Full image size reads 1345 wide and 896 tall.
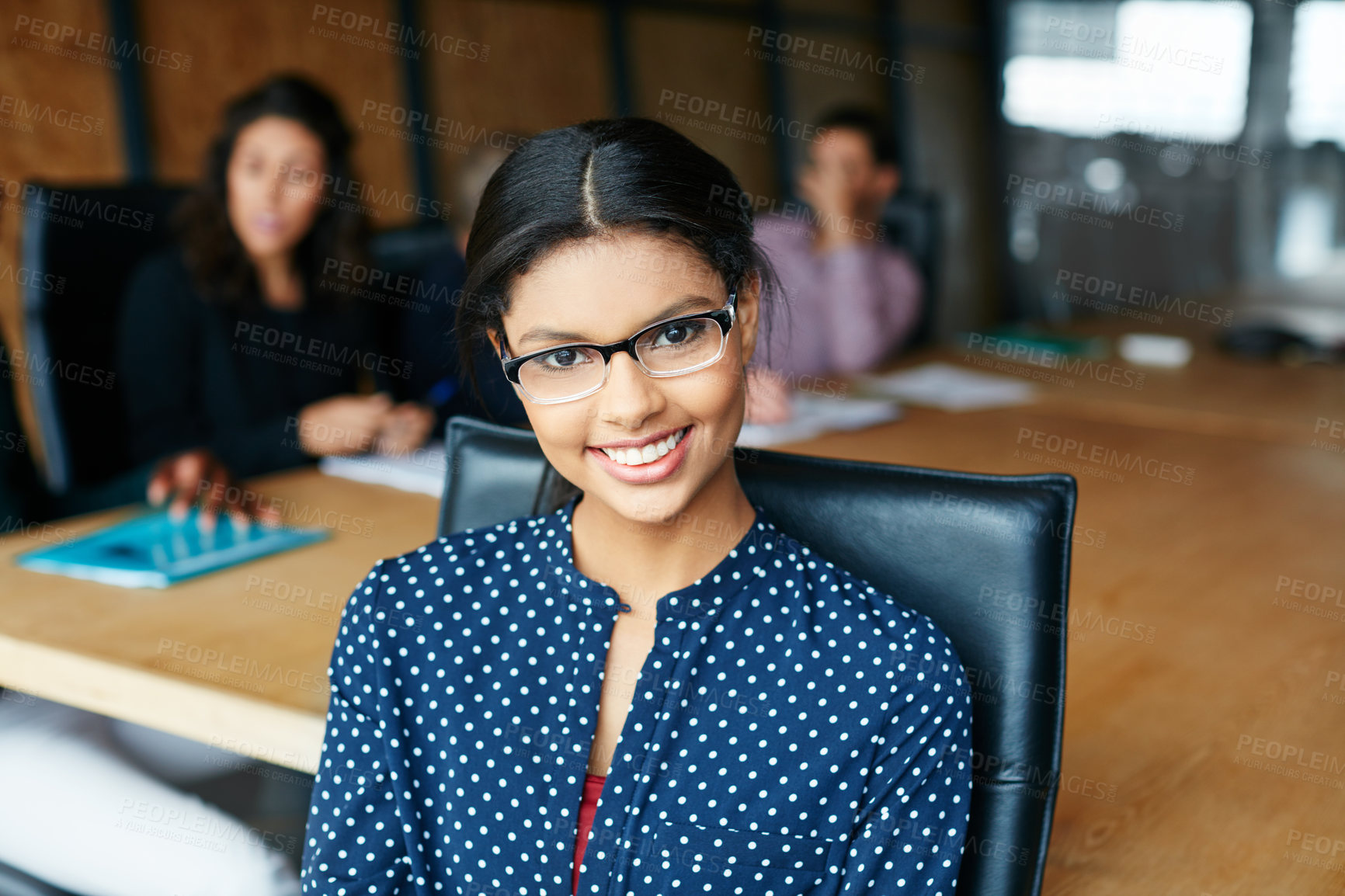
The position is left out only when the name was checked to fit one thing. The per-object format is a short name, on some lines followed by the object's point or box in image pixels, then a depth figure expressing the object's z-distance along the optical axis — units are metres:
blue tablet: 1.49
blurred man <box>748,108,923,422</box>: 2.96
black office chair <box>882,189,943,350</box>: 3.41
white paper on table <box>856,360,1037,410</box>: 2.53
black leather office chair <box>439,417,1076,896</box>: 0.97
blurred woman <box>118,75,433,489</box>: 2.31
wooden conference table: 1.08
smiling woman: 0.92
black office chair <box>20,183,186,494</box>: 2.17
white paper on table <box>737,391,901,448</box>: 2.11
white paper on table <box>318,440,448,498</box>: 1.91
